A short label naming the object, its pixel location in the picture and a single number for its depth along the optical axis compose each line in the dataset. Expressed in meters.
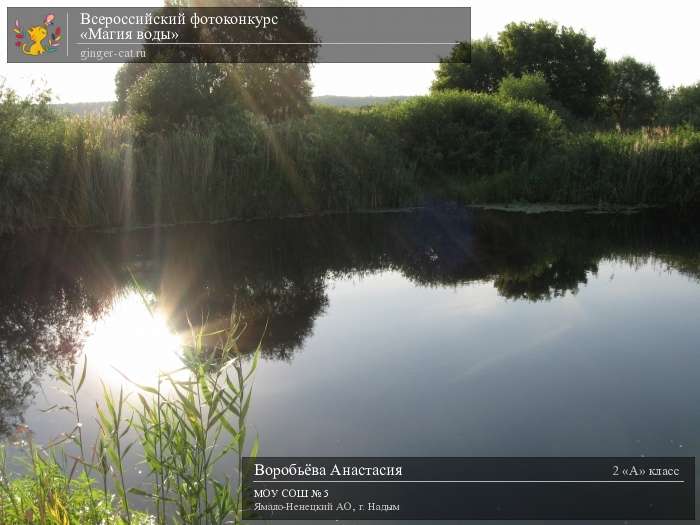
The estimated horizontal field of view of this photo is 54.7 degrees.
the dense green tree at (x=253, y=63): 29.33
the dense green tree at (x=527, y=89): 26.55
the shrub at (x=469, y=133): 18.17
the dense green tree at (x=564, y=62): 37.44
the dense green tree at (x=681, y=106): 29.94
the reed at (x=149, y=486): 3.00
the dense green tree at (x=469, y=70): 36.50
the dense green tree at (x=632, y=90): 42.00
